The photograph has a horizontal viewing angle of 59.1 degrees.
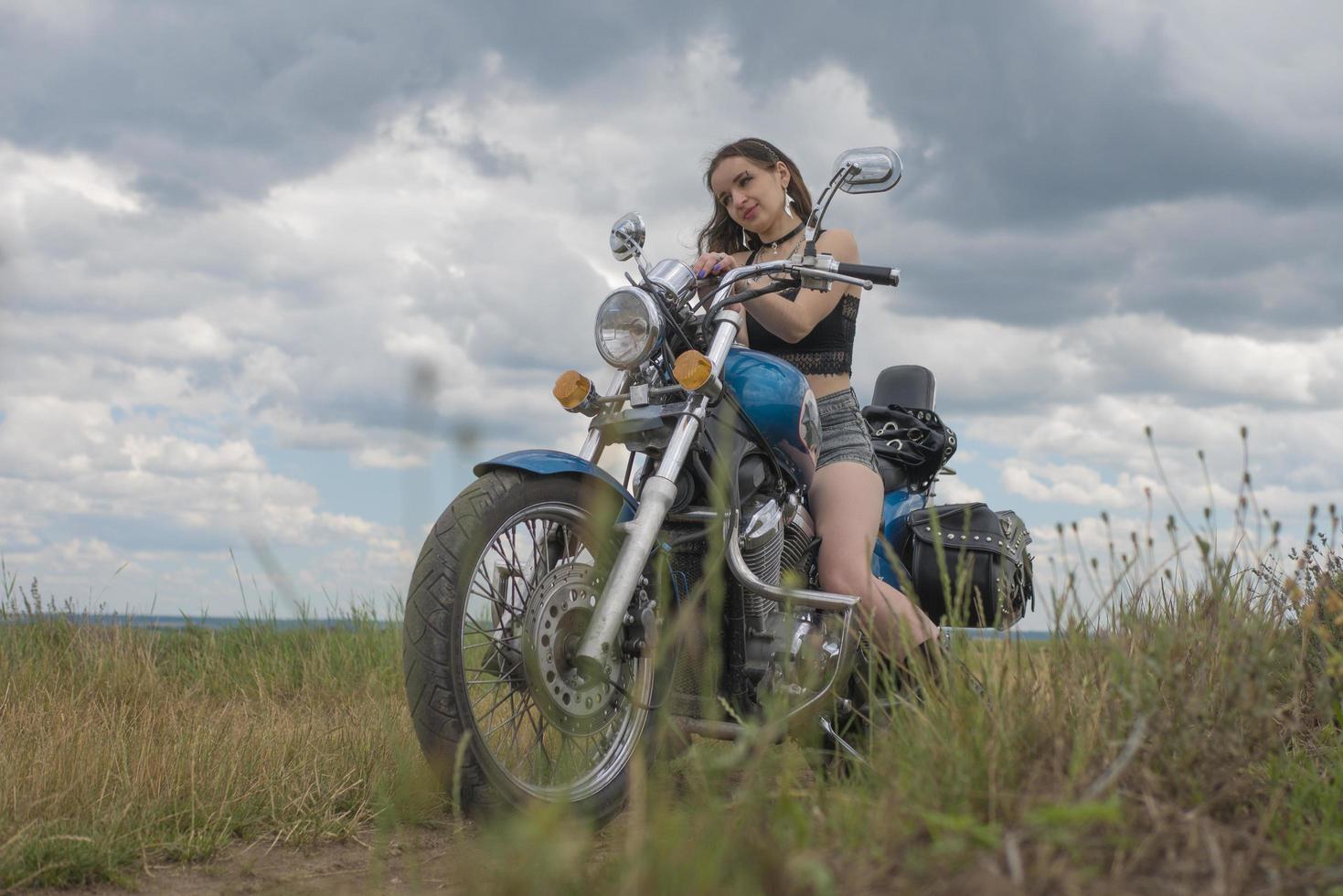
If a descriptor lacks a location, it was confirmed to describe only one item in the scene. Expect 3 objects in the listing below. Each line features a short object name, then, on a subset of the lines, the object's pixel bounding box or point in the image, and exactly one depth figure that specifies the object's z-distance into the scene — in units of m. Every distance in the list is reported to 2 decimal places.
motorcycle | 3.27
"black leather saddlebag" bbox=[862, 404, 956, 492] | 5.00
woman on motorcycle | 3.99
